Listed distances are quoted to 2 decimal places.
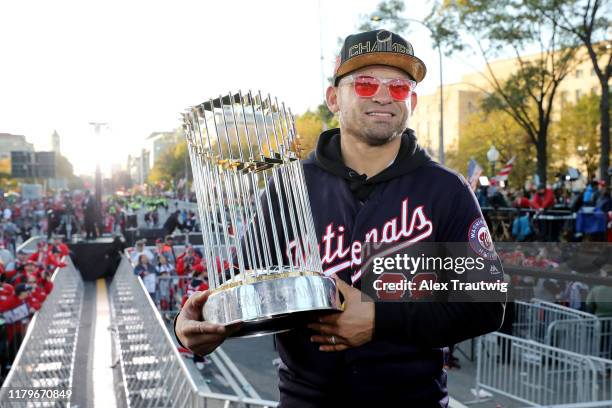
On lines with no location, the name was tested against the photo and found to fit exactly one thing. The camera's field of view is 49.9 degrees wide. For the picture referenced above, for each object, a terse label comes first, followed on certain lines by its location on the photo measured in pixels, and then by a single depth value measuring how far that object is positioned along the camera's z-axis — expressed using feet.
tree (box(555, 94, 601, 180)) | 170.50
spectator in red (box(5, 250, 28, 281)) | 41.45
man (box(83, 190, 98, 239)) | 91.20
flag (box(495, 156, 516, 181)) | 74.36
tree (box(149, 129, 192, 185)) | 299.46
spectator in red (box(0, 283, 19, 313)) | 35.88
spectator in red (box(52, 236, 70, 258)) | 59.45
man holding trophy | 6.47
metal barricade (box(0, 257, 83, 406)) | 21.27
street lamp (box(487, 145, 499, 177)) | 91.81
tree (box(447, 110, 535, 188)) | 172.86
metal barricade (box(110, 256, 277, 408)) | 15.83
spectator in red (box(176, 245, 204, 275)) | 52.34
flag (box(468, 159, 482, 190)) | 53.78
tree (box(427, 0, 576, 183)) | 79.20
